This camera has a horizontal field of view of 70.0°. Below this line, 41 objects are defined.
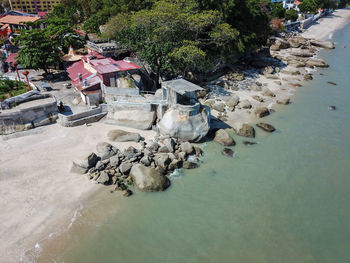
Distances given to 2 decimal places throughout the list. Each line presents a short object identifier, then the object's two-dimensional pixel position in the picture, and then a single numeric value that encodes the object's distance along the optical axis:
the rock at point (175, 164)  22.55
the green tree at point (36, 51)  32.44
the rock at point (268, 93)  37.19
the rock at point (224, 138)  26.00
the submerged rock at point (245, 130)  27.59
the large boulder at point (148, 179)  20.33
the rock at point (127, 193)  19.88
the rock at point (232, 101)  33.34
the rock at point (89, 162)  21.52
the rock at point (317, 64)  51.59
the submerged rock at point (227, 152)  24.75
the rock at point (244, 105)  33.25
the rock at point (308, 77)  44.78
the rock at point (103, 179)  20.64
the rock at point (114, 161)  22.07
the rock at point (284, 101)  35.31
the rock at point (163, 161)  22.28
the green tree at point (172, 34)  31.00
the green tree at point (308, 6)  102.56
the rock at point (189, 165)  22.88
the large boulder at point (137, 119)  27.16
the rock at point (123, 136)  25.09
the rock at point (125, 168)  21.56
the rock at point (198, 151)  24.47
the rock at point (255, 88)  38.55
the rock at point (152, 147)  24.14
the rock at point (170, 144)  24.15
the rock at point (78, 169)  21.44
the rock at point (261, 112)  31.47
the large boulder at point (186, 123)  25.05
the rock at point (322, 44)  67.50
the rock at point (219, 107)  31.94
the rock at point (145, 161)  22.42
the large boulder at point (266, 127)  28.81
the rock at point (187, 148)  24.19
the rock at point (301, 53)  57.38
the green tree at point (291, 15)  85.50
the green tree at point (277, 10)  81.06
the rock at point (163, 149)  24.12
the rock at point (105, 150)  22.70
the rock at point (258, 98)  35.52
